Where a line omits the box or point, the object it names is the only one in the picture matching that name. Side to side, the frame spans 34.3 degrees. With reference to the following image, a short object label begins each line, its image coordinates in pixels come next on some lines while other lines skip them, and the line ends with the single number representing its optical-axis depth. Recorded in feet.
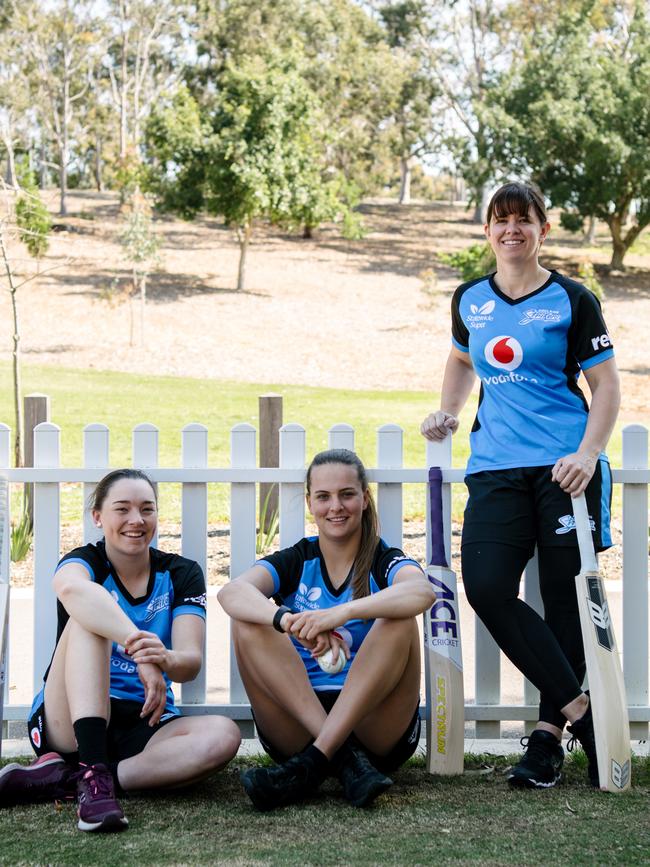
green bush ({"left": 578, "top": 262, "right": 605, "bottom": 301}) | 71.10
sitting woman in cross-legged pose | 10.68
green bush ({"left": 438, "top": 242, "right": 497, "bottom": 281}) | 80.38
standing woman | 11.46
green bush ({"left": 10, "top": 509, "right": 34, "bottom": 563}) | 22.68
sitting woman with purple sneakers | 10.51
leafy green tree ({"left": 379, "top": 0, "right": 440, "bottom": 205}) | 146.61
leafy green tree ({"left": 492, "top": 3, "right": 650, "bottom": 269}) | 98.07
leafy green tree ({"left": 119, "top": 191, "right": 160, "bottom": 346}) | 75.51
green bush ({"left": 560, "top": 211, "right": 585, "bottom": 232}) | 102.99
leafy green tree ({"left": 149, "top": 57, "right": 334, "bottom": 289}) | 86.48
